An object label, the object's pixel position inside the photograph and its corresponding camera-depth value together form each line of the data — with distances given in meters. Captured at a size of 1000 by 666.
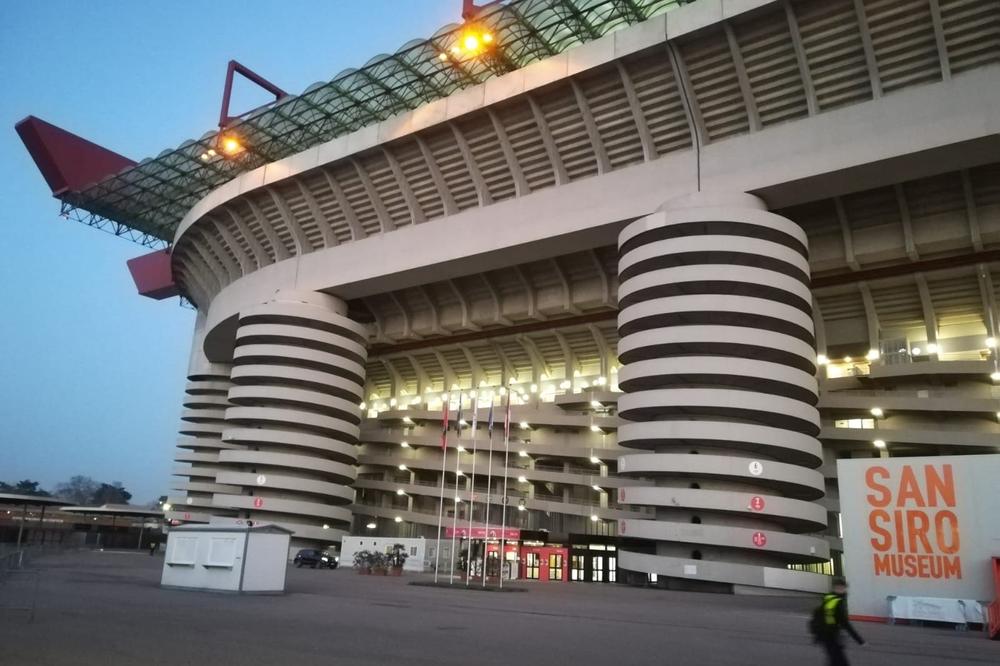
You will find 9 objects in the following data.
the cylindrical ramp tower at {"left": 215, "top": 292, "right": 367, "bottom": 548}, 58.09
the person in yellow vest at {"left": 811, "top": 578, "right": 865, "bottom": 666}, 9.41
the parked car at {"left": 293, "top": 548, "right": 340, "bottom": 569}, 50.25
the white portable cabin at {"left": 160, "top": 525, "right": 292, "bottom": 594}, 23.17
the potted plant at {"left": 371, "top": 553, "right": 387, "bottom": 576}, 44.41
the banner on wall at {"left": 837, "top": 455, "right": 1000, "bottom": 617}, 22.31
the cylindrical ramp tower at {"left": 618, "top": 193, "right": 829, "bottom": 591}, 38.53
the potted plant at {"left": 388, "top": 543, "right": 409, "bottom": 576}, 44.69
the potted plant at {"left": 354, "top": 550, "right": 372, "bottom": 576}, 46.61
